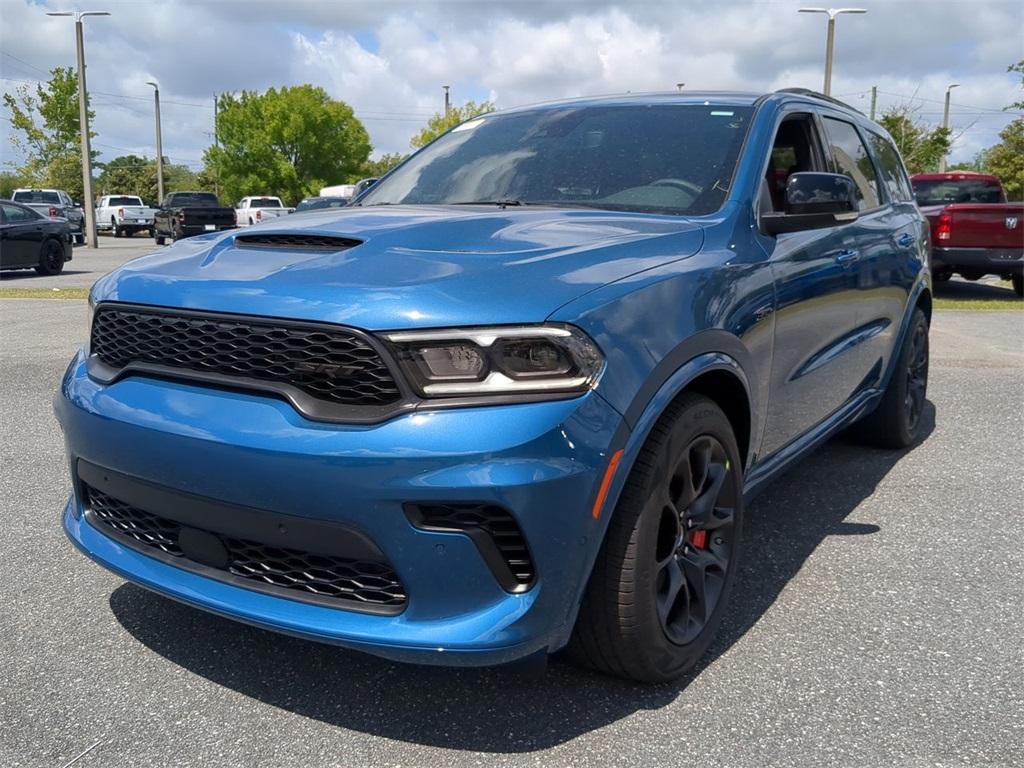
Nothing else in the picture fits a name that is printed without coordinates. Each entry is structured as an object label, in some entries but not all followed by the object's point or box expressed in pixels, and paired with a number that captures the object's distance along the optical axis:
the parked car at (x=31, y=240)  17.77
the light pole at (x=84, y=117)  28.58
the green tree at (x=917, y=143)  34.81
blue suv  2.14
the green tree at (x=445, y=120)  49.50
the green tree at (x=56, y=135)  44.75
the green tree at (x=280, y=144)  56.78
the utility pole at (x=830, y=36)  25.59
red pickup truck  12.95
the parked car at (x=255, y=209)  33.94
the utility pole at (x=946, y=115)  53.91
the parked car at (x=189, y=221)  27.62
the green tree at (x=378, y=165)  61.45
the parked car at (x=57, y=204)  34.10
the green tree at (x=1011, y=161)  36.91
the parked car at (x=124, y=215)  39.88
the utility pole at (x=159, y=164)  51.10
